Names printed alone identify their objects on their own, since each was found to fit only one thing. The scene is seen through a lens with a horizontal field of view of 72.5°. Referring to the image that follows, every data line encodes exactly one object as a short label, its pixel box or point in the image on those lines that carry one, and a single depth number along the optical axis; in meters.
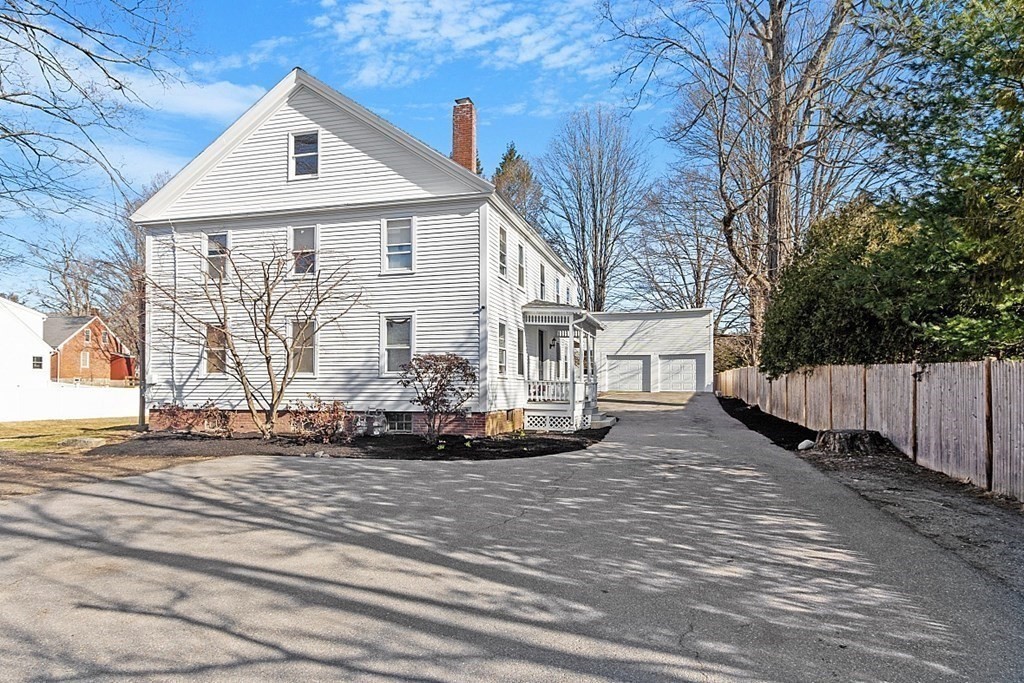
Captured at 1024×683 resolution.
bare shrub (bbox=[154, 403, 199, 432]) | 17.72
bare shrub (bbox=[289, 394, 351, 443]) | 15.75
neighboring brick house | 42.59
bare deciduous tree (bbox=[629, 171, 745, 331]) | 28.54
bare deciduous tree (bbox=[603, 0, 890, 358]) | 17.59
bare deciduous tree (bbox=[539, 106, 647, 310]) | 44.03
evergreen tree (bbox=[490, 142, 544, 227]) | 47.25
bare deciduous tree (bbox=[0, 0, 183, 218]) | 9.16
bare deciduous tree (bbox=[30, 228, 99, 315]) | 43.89
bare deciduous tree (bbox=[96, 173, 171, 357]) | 18.01
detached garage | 37.50
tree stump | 11.97
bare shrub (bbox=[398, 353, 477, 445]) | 15.52
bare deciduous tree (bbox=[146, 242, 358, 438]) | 16.91
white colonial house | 16.64
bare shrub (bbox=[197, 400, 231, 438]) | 17.58
